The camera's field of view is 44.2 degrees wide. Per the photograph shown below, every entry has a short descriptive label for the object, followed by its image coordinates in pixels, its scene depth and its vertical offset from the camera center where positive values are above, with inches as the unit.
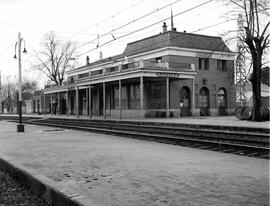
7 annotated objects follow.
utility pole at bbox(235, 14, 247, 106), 934.1 +152.3
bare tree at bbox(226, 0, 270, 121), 810.3 +156.5
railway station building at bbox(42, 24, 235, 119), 1158.3 +111.2
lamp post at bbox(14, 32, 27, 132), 788.6 +47.6
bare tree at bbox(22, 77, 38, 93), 3762.8 +294.8
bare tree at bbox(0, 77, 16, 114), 3533.5 +232.0
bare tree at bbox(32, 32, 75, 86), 2518.5 +370.8
